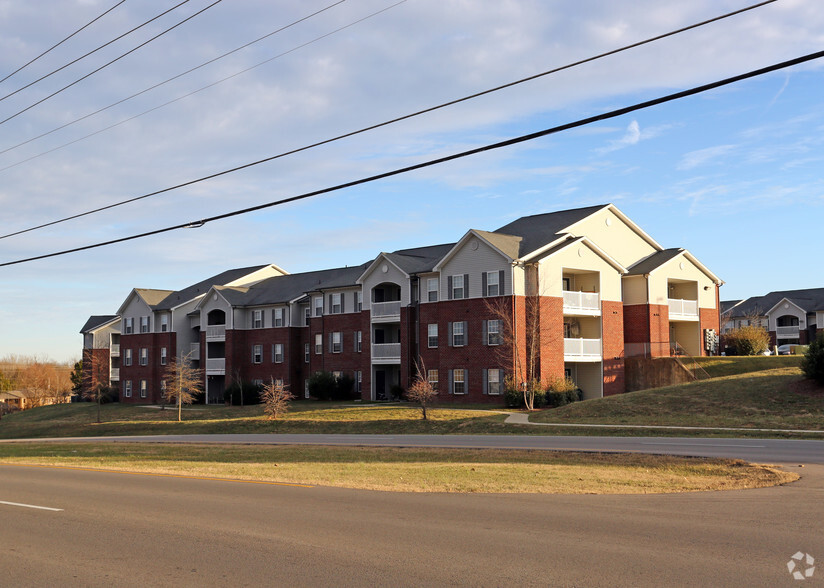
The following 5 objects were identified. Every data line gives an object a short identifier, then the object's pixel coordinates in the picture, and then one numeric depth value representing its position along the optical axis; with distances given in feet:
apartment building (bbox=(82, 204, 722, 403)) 145.48
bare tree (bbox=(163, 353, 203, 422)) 173.78
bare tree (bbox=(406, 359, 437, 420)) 119.55
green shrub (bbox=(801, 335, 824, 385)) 104.47
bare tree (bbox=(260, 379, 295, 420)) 142.82
